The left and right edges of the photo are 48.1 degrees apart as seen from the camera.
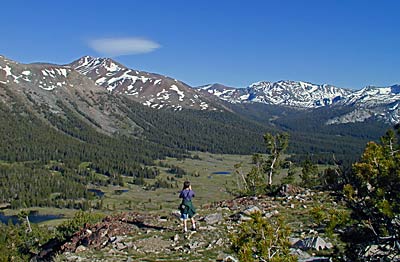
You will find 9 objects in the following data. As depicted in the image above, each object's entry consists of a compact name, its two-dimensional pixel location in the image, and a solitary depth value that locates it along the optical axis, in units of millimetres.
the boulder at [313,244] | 20906
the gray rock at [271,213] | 27927
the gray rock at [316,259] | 17297
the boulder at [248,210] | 28170
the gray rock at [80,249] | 23198
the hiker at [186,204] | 23766
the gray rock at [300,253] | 19503
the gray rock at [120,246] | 23027
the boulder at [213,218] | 27250
